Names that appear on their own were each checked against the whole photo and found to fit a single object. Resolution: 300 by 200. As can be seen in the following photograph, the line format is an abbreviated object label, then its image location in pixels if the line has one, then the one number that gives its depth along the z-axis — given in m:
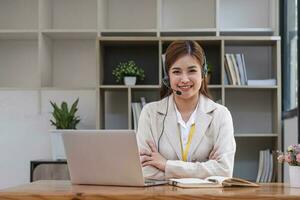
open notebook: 1.99
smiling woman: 2.44
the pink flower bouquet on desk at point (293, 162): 2.15
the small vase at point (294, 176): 2.14
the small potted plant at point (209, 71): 4.38
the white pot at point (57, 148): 4.26
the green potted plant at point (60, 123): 4.26
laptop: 1.97
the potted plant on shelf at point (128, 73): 4.31
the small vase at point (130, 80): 4.30
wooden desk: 1.76
